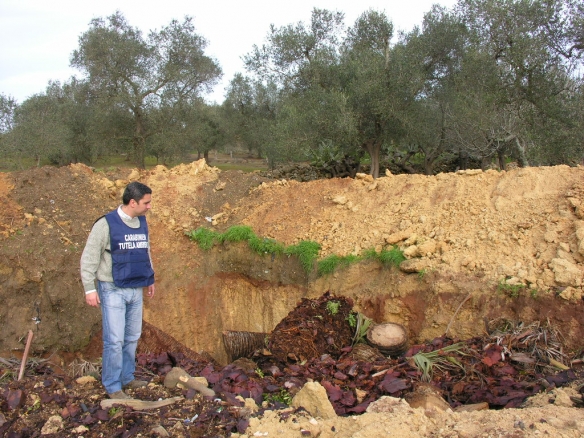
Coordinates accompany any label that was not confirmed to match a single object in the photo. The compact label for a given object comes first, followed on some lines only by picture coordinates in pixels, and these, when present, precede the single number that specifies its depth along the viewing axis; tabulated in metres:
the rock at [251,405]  3.89
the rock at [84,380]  4.38
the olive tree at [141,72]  19.31
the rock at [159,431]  3.51
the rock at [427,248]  6.95
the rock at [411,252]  7.01
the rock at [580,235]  5.94
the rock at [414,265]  6.78
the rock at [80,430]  3.57
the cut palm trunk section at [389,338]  5.73
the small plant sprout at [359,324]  5.93
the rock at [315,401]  3.85
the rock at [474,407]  4.26
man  4.11
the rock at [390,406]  3.74
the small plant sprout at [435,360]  5.03
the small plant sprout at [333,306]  6.02
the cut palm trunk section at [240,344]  6.47
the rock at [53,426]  3.57
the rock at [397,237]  7.43
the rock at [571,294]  5.54
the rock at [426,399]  4.09
